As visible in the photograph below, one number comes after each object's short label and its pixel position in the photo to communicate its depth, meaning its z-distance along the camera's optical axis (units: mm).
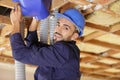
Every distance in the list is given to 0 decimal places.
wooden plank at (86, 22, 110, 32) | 2878
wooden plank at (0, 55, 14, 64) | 4391
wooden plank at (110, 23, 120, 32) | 2902
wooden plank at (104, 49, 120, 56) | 3934
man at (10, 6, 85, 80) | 1674
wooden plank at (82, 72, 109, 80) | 5584
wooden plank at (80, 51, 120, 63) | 4094
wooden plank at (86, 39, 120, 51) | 3525
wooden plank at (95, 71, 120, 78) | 5598
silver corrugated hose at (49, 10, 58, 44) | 1935
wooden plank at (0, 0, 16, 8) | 2344
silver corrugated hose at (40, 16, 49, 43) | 1916
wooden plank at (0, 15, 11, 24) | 2713
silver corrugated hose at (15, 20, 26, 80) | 1792
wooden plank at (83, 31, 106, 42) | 3161
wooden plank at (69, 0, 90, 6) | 2305
